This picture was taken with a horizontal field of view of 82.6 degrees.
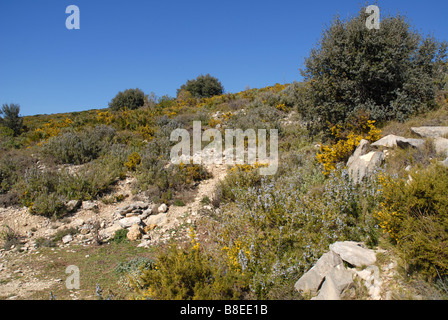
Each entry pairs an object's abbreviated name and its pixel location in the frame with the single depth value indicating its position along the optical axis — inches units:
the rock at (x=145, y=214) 260.4
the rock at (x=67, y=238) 227.5
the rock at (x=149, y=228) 239.8
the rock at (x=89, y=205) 273.4
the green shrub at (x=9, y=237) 217.6
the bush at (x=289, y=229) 140.0
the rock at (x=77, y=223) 249.0
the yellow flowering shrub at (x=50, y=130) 449.2
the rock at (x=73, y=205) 267.6
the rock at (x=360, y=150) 238.5
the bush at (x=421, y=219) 110.2
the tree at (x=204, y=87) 963.3
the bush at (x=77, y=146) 365.1
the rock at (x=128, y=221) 243.8
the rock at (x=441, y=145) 192.7
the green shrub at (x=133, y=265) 171.0
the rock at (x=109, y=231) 233.3
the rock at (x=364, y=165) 201.8
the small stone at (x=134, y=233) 225.5
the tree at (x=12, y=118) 597.0
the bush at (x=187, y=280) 122.8
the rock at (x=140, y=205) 270.7
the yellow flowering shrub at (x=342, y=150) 256.6
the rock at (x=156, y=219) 251.8
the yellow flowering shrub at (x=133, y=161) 338.7
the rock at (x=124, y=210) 264.7
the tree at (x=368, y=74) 304.5
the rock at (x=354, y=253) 129.8
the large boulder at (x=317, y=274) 126.1
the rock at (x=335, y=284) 116.0
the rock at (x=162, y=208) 265.9
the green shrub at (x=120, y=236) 226.1
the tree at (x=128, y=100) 779.7
